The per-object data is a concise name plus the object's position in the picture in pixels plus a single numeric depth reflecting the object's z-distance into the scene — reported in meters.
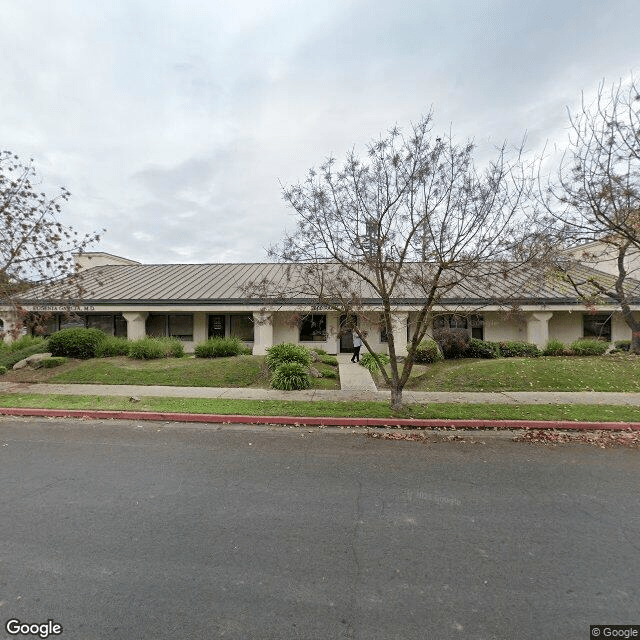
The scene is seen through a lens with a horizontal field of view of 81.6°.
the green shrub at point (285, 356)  12.27
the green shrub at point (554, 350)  15.66
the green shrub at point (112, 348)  14.88
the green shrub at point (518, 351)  15.32
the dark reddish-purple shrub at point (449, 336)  8.53
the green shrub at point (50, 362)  13.53
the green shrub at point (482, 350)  14.91
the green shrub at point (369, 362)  13.53
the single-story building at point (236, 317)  17.33
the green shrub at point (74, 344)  14.46
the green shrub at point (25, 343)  15.91
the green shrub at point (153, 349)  14.77
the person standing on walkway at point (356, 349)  15.54
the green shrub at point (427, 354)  14.63
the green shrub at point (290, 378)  10.88
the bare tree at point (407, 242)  7.72
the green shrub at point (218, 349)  14.96
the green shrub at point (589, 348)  15.55
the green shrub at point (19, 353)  14.11
